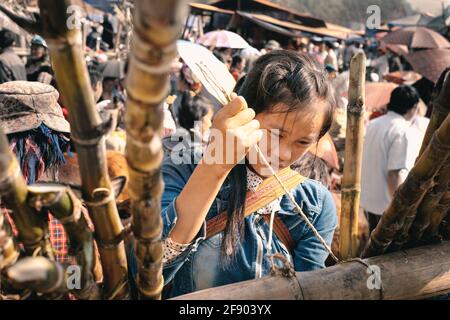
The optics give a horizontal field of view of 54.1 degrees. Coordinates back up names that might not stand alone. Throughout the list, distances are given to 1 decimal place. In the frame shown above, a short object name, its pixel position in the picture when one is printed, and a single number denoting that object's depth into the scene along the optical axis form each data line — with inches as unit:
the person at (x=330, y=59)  512.7
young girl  55.9
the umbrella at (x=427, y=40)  371.6
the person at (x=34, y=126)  68.9
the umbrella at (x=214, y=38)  288.9
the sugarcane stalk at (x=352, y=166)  50.9
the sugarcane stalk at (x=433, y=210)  44.5
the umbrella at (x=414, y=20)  714.4
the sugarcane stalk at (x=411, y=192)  40.8
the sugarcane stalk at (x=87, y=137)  27.3
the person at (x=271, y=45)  437.2
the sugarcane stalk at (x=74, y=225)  32.3
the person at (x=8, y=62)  214.4
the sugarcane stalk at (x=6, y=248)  32.5
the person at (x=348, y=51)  673.6
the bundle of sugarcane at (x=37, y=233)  30.7
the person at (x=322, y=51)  557.3
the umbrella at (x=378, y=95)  229.9
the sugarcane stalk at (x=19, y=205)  29.6
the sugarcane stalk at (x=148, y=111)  23.1
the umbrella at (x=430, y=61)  249.0
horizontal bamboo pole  41.1
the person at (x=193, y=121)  152.9
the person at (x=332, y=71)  337.7
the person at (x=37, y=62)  223.5
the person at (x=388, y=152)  142.9
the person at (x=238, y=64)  323.3
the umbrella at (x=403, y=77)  308.3
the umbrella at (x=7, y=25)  184.7
